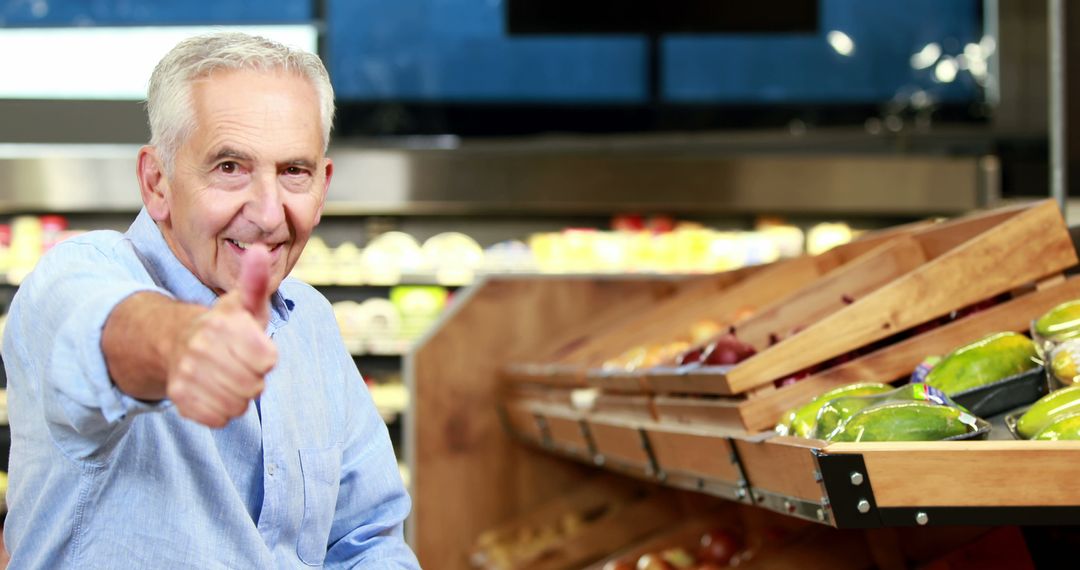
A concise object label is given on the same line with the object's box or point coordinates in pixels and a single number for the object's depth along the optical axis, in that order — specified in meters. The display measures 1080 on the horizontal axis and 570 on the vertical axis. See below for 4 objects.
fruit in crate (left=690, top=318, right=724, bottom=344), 3.41
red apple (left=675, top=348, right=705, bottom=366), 2.81
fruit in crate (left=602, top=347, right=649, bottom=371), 3.29
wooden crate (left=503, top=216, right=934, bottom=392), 3.31
